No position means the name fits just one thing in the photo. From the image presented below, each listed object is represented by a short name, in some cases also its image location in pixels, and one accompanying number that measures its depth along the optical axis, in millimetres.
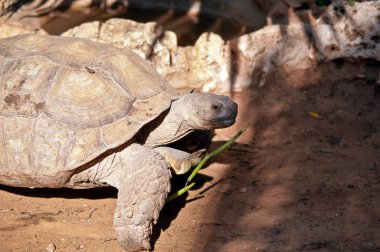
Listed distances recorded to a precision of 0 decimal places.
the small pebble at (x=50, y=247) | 7075
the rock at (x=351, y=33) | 11844
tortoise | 7516
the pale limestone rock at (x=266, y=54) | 12359
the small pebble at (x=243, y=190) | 8875
